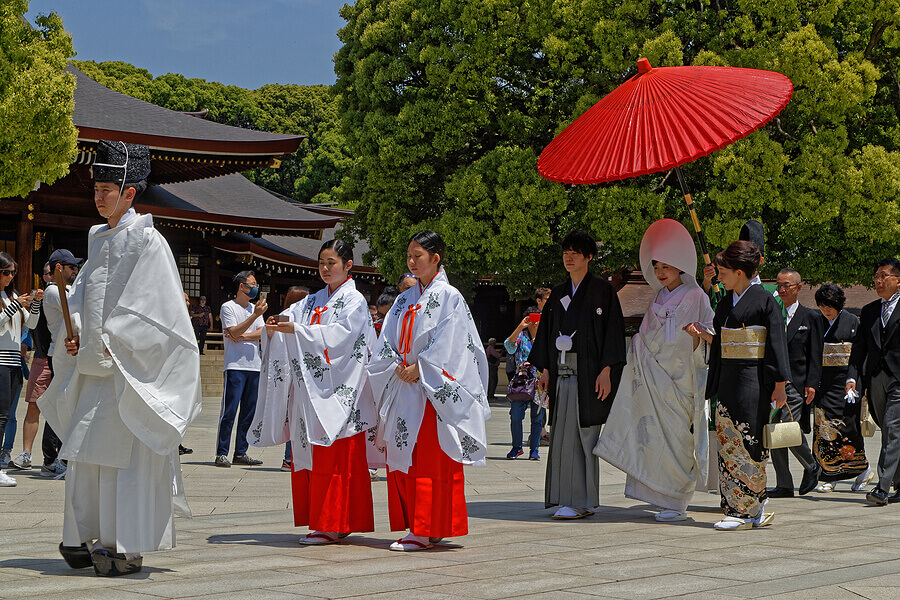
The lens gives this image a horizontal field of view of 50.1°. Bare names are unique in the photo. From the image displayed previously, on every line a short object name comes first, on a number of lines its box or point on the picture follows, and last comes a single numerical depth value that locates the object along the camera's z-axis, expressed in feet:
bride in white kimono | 21.36
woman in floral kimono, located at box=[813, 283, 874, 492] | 26.16
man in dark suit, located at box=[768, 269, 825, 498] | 25.79
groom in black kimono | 21.33
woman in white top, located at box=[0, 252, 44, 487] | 25.76
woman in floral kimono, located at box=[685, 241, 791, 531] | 19.80
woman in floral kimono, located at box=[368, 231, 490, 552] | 17.34
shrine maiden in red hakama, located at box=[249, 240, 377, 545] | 17.66
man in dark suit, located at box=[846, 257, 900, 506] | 23.57
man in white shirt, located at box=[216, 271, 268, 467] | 30.76
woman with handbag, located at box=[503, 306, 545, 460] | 32.94
